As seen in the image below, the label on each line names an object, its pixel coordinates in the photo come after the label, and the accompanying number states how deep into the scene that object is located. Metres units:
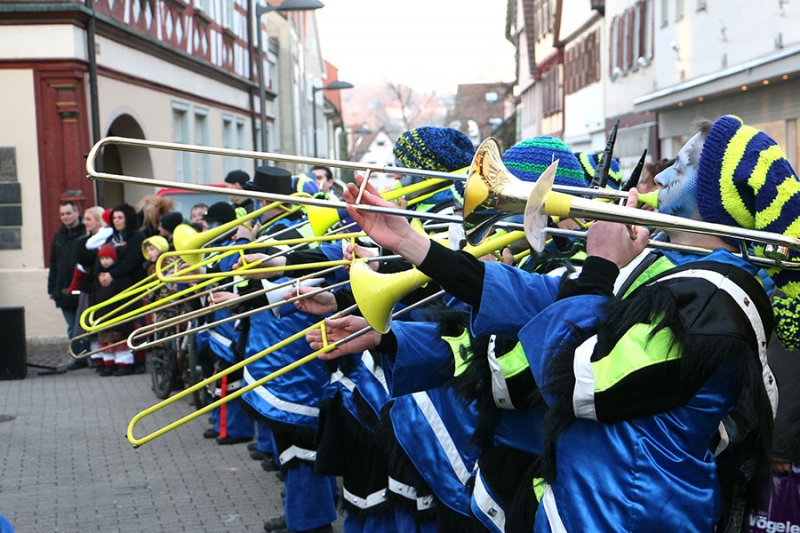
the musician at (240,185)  8.37
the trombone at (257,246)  3.48
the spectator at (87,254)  10.84
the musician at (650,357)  2.15
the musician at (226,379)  7.39
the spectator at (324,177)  12.20
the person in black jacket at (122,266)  10.62
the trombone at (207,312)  3.58
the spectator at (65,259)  11.20
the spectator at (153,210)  10.83
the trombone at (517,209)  2.08
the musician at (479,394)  2.76
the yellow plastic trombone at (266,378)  2.82
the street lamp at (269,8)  17.20
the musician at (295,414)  5.20
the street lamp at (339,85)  29.45
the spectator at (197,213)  10.22
